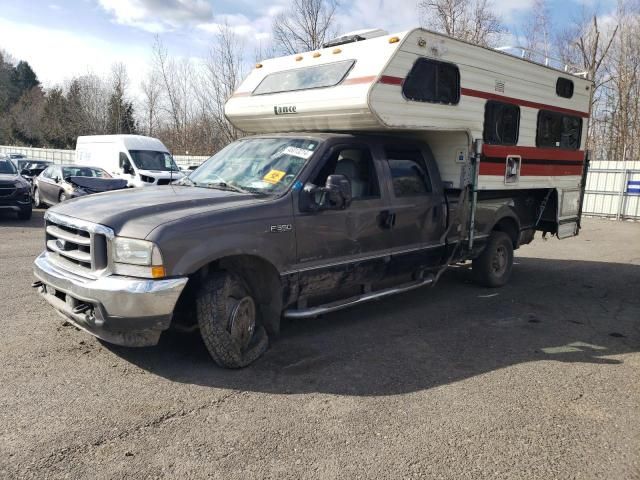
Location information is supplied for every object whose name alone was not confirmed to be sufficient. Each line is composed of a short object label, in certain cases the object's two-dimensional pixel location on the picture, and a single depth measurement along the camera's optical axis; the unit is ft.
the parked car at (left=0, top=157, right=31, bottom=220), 43.24
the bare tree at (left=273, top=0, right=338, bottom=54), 82.99
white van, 55.01
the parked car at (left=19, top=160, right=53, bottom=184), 62.44
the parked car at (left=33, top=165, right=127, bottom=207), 48.73
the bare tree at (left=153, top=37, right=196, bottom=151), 116.67
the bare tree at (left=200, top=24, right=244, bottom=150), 93.76
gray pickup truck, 12.82
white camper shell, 17.92
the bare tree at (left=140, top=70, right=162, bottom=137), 124.57
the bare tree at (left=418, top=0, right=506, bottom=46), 85.97
